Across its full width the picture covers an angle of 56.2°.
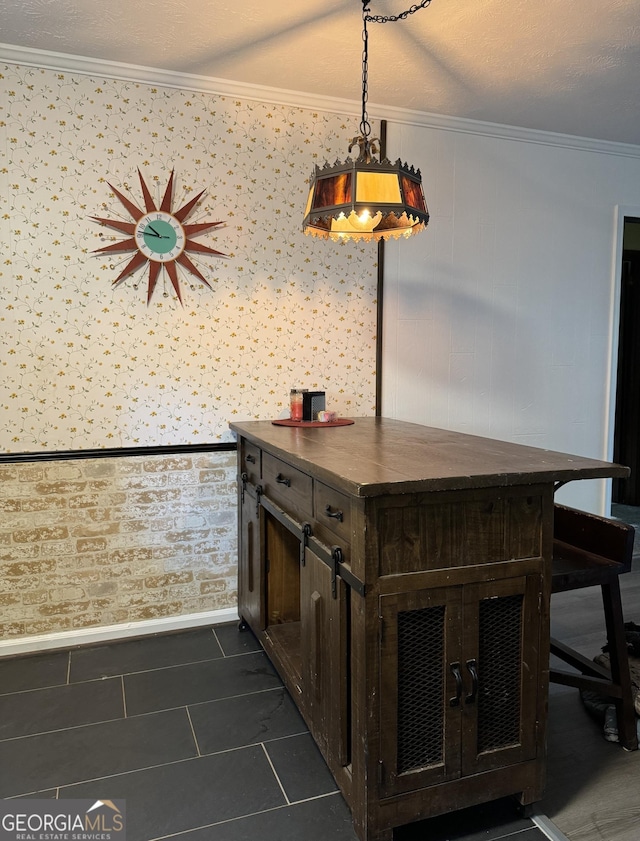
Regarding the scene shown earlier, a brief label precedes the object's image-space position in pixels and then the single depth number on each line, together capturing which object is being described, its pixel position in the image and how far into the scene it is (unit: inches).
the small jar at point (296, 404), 105.6
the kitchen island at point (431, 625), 56.7
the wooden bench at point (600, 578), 69.8
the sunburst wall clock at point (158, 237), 102.7
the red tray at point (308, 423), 102.3
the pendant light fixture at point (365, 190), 71.3
